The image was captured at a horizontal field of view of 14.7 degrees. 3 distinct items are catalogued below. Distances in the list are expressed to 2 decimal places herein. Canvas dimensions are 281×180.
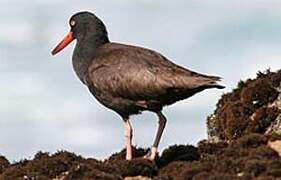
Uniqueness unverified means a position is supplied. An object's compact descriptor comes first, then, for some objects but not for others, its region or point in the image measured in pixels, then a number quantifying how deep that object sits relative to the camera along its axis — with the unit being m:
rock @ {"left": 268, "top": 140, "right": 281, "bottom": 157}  22.23
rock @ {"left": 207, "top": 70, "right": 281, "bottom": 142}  28.95
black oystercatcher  22.56
